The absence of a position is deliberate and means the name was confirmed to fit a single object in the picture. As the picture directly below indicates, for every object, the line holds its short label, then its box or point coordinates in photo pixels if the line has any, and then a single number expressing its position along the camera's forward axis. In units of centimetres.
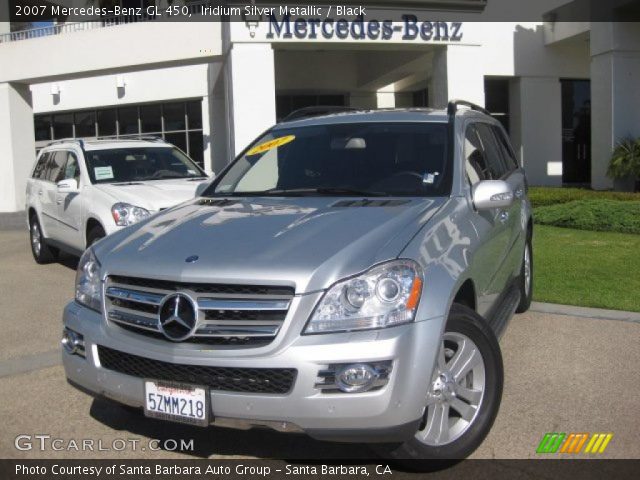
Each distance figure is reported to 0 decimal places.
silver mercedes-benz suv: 321
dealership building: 1619
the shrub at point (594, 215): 1192
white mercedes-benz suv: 851
